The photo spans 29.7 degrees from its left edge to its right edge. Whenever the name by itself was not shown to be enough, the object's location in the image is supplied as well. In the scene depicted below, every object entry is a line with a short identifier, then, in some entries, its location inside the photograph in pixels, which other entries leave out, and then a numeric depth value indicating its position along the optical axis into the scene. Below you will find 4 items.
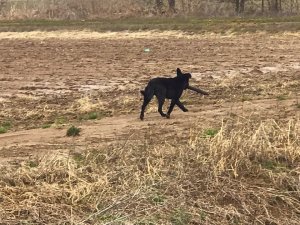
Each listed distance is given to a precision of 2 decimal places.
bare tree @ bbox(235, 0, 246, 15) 44.22
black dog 10.94
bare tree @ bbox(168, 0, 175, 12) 47.49
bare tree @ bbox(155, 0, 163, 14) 47.64
